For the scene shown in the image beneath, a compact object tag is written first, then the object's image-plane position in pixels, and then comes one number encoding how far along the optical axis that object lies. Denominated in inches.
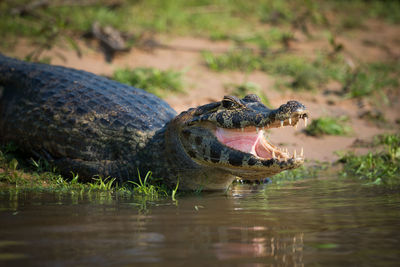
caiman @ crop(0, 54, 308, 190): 313.4
